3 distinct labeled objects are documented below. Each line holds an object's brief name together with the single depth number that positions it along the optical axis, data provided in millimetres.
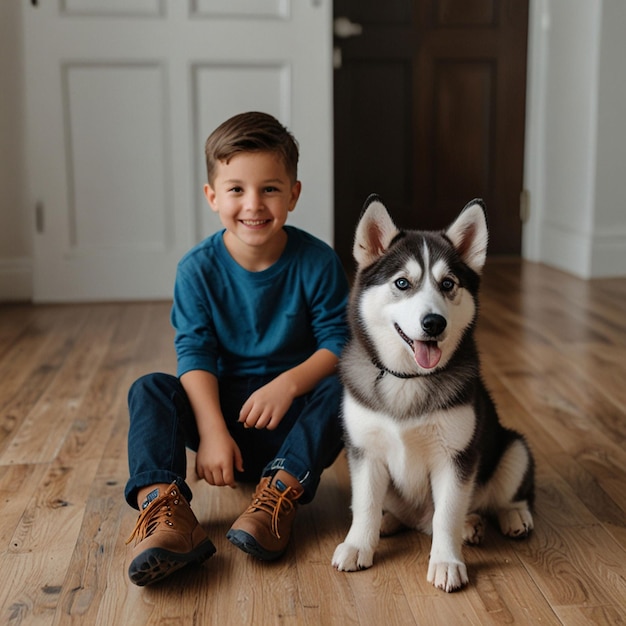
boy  1575
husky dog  1410
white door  3680
